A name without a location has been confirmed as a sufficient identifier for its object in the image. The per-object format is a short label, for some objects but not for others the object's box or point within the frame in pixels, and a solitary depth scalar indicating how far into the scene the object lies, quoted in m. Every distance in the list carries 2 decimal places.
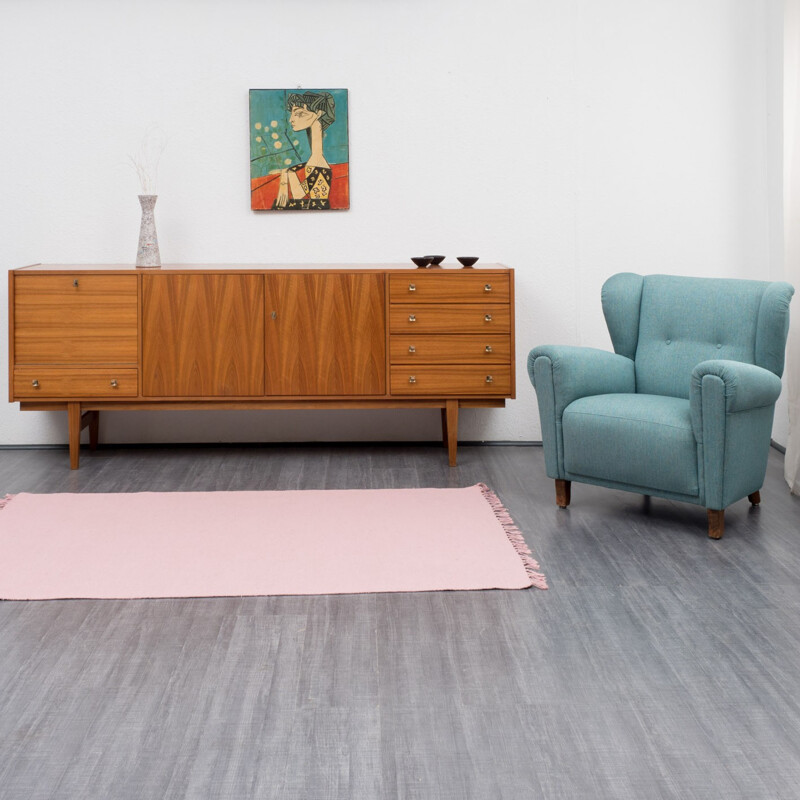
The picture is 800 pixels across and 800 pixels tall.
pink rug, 2.86
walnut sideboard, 4.39
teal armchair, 3.24
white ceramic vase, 4.51
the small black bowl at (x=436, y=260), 4.50
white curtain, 3.99
